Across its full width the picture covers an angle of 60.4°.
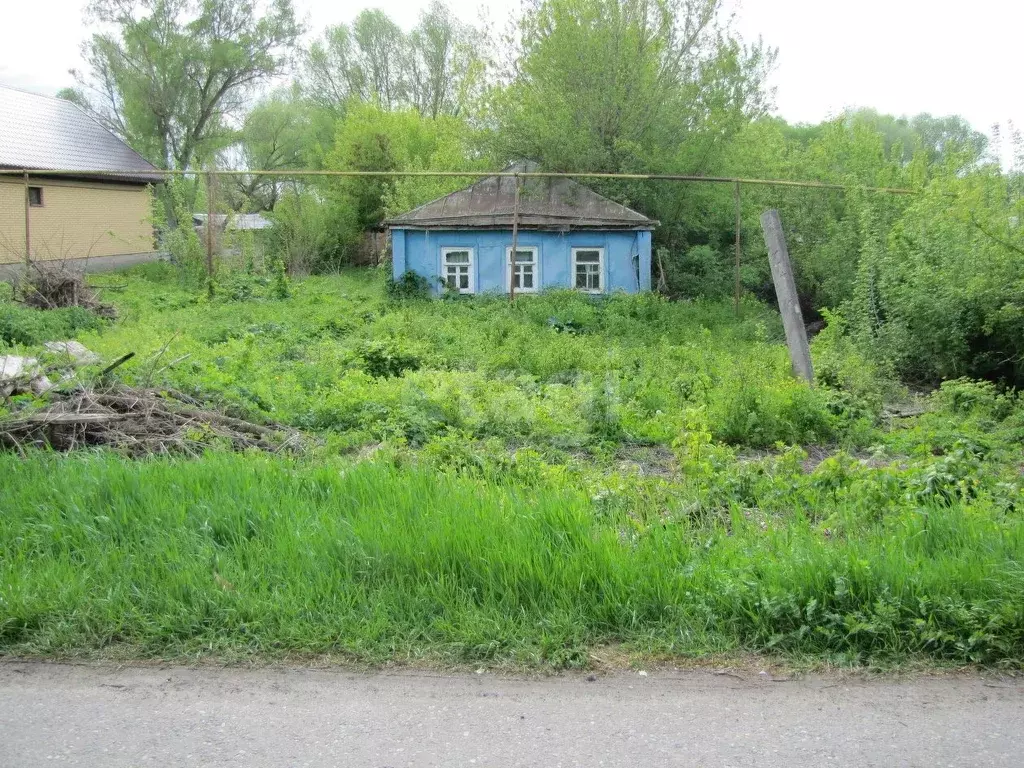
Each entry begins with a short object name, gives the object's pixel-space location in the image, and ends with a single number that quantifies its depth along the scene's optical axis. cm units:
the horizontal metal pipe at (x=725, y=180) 1730
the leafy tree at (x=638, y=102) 2222
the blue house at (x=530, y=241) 2134
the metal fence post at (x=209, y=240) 2031
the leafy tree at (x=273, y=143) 5350
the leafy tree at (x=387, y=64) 5672
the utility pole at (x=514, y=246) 1888
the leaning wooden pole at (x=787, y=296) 1072
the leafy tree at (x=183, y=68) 4322
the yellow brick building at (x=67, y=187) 2698
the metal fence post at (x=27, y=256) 1788
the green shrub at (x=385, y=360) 1246
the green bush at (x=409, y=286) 2186
